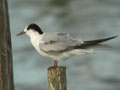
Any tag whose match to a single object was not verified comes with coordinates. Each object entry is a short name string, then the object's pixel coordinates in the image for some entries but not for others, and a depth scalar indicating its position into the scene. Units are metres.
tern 13.28
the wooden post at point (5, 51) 10.61
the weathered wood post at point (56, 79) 11.77
